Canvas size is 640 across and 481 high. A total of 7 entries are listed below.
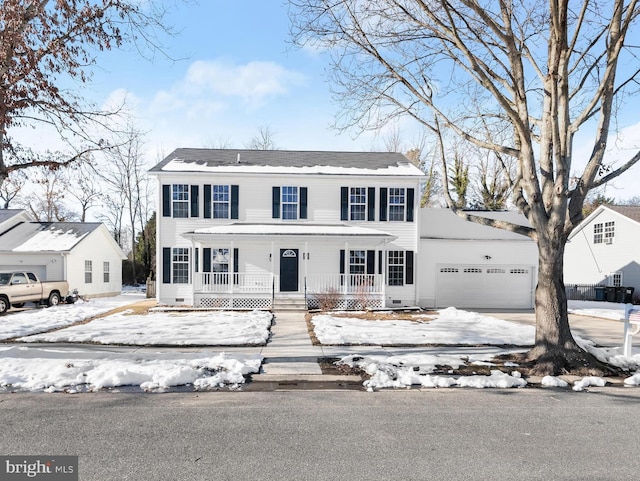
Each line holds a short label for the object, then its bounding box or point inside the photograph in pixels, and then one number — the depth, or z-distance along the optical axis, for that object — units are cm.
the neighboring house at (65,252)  2158
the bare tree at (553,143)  784
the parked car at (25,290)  1701
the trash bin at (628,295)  2417
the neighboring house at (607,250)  2506
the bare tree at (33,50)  752
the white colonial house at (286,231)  1798
